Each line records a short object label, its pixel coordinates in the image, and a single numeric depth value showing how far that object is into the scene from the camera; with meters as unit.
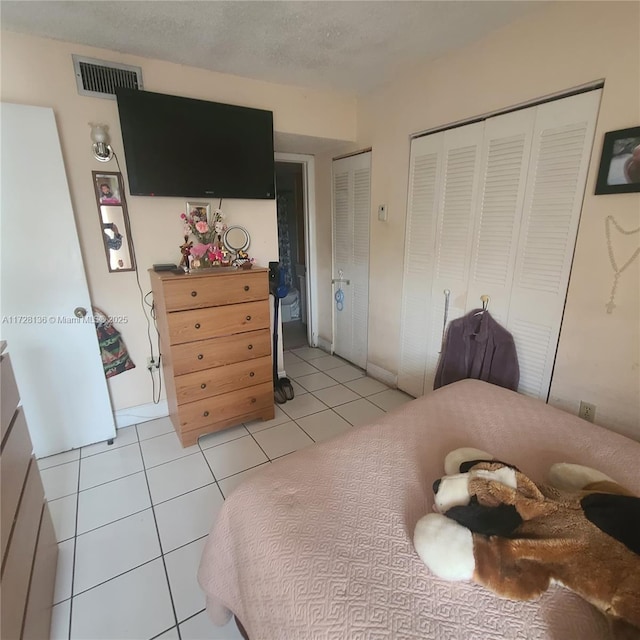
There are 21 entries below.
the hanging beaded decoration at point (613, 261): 1.56
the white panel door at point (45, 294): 1.86
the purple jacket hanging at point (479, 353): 2.06
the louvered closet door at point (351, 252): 3.03
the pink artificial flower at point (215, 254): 2.31
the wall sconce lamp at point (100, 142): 2.05
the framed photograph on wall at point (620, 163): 1.47
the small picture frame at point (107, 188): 2.14
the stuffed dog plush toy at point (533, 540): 0.75
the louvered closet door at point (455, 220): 2.12
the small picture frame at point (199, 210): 2.43
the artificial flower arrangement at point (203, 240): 2.23
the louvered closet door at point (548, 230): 1.66
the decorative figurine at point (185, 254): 2.26
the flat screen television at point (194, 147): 2.10
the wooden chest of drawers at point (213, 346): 2.07
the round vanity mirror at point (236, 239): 2.64
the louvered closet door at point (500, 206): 1.88
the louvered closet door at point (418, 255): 2.37
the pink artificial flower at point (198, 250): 2.22
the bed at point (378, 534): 0.74
